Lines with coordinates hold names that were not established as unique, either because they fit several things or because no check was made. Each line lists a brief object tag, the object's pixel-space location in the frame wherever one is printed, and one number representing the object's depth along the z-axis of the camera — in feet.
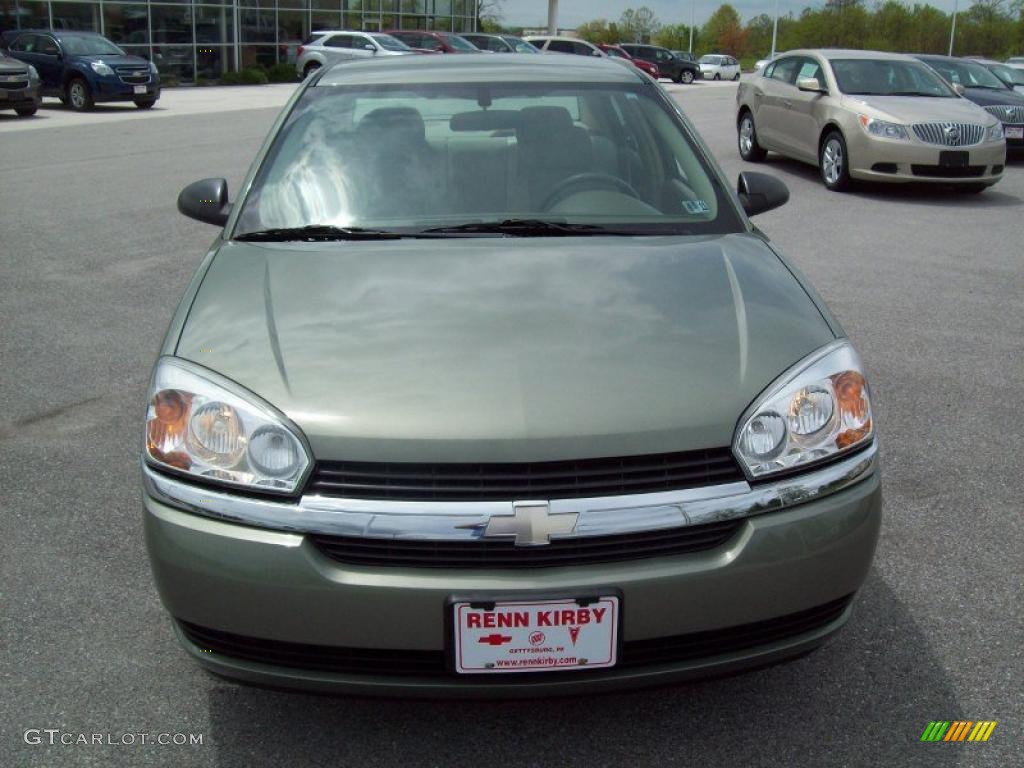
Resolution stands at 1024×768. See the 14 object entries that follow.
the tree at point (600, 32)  266.77
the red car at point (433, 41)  114.32
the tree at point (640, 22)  290.56
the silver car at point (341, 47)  110.01
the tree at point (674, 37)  290.76
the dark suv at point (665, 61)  149.38
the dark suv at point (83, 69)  71.26
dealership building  99.04
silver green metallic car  7.47
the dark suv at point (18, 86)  63.57
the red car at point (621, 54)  132.74
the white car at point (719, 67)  178.50
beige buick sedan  38.11
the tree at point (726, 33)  293.43
